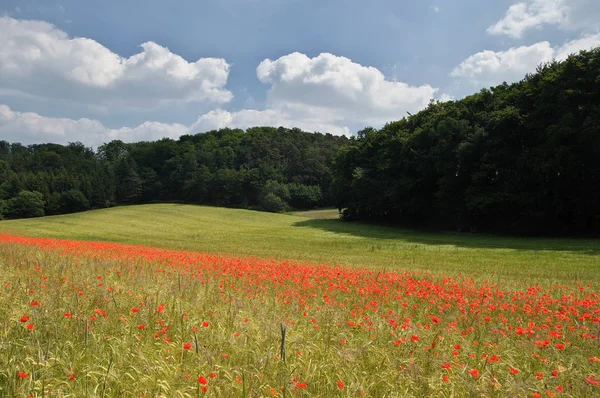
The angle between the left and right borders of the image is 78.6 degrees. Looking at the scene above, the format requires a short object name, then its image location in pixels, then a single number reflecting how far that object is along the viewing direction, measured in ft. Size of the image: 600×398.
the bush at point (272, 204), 278.67
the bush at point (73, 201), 282.15
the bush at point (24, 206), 257.30
